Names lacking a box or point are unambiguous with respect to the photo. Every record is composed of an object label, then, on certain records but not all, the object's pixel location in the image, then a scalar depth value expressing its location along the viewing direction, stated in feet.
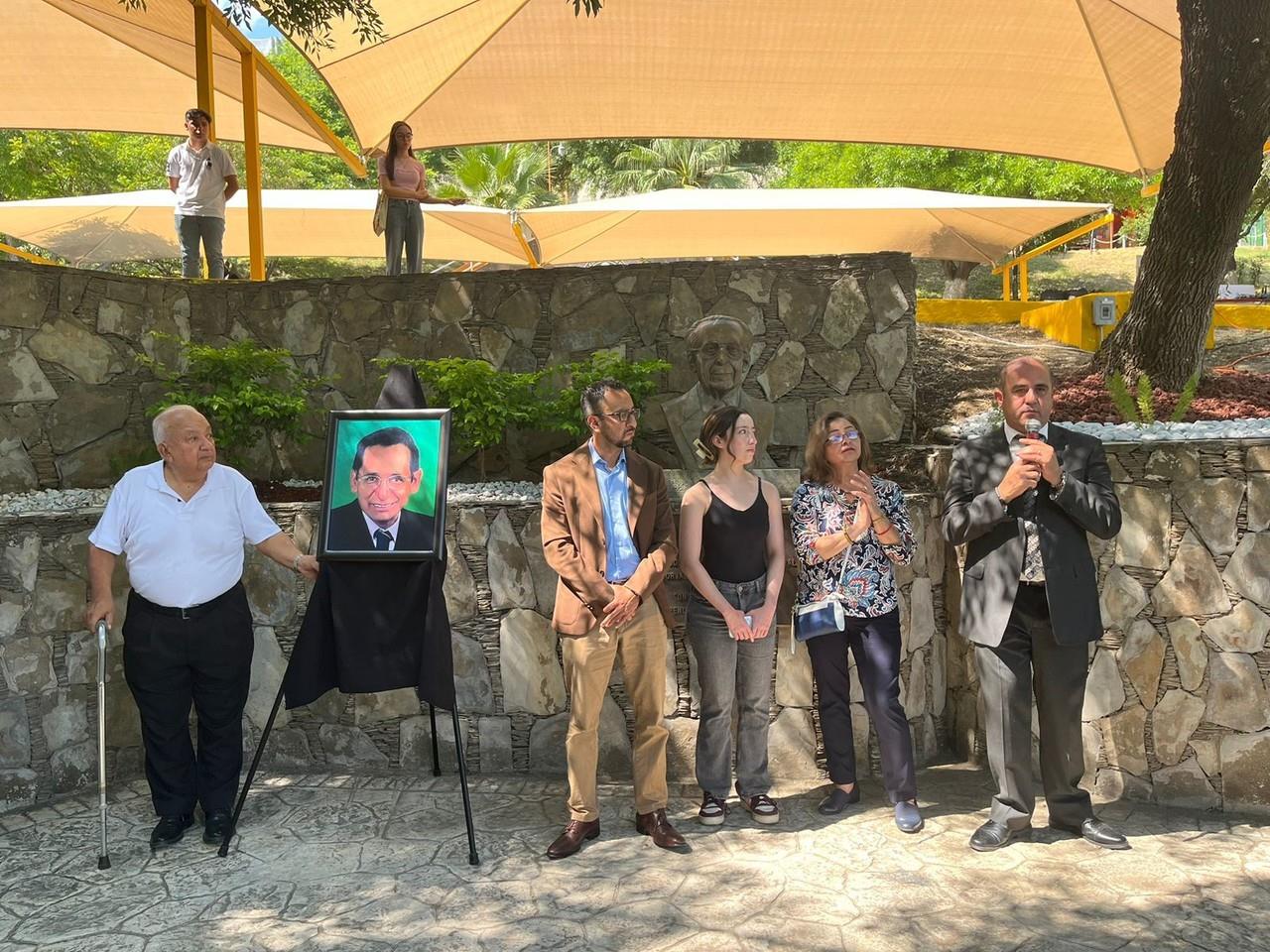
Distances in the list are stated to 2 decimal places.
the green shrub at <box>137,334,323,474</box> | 19.93
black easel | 14.25
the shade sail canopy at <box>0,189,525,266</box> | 45.29
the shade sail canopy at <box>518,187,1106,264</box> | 41.65
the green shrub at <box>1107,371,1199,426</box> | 18.97
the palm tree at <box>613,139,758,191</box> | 120.06
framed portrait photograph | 14.94
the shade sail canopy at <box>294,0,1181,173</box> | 29.35
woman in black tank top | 15.29
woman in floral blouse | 15.24
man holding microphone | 14.24
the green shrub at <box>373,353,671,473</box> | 19.81
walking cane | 14.37
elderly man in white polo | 14.82
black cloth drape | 15.06
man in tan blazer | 14.52
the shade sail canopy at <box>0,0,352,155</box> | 30.81
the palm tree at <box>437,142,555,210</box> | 114.83
